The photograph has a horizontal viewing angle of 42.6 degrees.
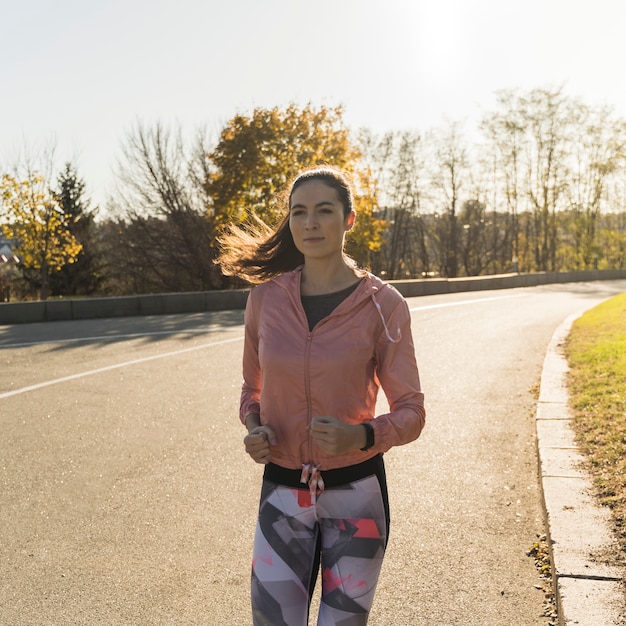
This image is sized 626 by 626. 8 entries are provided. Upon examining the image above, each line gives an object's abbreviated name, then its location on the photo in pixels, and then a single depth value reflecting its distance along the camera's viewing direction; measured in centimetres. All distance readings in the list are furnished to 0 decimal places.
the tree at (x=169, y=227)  3631
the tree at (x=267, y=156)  3216
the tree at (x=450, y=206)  5241
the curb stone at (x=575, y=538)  329
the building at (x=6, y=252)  3773
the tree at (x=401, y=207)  5078
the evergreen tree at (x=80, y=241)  4138
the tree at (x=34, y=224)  3014
